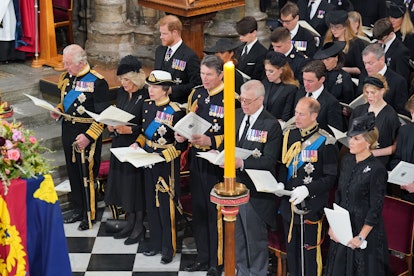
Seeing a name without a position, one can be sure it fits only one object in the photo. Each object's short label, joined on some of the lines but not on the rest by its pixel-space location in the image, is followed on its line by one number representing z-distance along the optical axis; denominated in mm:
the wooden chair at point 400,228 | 10607
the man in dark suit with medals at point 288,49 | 12746
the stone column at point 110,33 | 15664
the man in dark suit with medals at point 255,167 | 10618
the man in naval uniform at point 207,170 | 11253
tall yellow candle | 6163
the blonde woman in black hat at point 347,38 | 13663
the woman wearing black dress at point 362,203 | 9772
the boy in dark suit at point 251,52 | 13000
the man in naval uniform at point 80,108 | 12525
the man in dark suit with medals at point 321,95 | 11248
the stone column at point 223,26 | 16106
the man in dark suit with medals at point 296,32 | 13884
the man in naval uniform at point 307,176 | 10386
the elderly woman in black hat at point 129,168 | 12005
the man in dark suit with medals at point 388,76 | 11773
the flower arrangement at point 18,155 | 8915
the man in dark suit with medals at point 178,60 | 12558
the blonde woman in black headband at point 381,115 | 10795
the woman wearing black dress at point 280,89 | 11663
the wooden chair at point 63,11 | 16659
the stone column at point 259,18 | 16593
